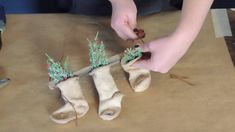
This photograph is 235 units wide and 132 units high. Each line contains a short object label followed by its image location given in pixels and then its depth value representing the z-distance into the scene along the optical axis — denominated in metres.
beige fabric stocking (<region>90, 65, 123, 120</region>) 0.85
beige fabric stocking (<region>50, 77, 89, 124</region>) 0.85
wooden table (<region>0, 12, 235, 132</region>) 0.84
